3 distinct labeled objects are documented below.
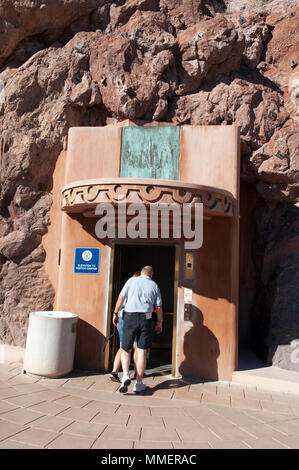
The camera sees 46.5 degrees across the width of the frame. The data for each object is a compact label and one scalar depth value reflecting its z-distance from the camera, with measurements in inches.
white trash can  239.6
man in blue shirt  219.8
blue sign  280.1
